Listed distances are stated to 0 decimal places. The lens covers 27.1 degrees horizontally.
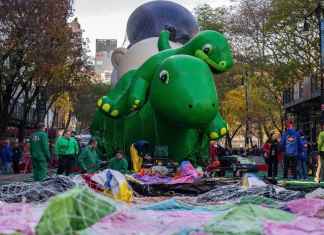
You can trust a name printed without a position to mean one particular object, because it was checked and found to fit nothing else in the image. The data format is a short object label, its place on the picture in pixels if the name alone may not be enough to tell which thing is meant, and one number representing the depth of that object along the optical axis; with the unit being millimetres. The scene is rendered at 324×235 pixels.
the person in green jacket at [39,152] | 15742
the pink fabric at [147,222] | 5559
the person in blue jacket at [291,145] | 18781
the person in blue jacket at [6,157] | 27391
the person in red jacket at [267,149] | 21720
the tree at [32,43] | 27438
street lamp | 23839
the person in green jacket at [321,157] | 17453
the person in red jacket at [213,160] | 17833
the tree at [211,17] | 42969
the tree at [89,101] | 64938
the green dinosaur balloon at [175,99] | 14758
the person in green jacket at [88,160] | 17250
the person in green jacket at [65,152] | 17828
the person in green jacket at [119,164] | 15500
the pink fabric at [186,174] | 13249
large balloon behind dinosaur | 19891
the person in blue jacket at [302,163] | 18855
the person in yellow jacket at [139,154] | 16312
